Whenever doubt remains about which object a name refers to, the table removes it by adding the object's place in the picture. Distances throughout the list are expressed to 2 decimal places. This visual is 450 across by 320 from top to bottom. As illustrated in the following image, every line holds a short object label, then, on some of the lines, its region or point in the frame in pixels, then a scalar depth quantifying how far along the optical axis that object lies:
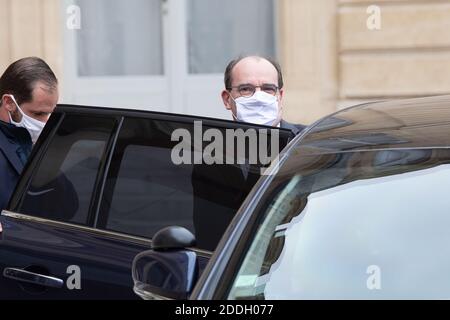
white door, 20.39
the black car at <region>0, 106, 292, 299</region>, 8.04
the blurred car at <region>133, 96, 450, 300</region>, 6.20
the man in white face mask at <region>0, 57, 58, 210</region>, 9.98
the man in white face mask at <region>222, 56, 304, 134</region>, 9.83
